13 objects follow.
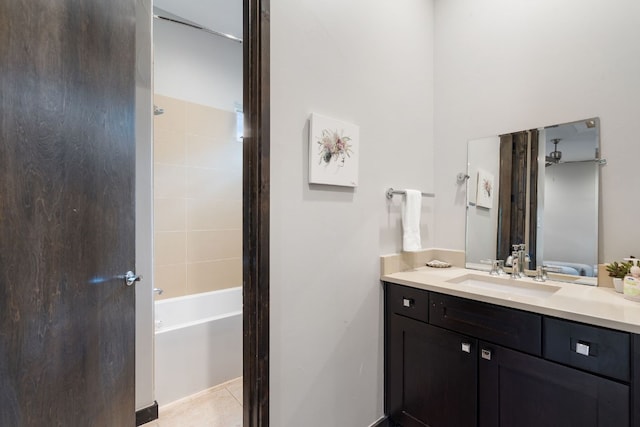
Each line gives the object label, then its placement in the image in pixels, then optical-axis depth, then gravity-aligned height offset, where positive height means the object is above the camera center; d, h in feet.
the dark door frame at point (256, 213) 3.81 -0.04
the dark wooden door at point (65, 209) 2.18 +0.00
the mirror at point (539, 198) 4.82 +0.26
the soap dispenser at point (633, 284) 3.92 -0.98
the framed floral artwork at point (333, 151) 4.33 +0.94
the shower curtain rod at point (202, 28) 7.91 +5.33
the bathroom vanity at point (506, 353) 3.26 -1.92
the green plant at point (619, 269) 4.29 -0.85
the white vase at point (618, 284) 4.27 -1.08
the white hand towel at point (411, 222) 5.58 -0.21
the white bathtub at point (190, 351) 6.17 -3.24
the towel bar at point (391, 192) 5.61 +0.37
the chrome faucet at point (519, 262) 5.41 -0.94
